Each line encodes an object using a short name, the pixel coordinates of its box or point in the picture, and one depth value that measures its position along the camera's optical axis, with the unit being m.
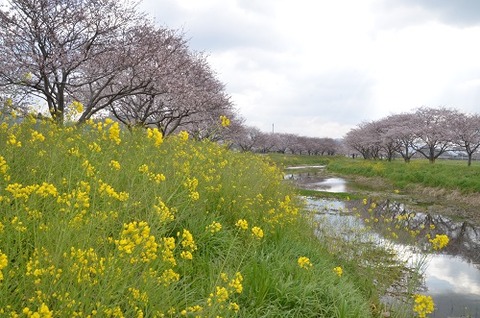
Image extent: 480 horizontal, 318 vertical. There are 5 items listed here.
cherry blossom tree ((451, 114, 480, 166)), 28.67
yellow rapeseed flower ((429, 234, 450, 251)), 3.77
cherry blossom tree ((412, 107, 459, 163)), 31.17
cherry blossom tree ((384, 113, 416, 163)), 35.03
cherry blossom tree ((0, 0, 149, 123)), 9.98
